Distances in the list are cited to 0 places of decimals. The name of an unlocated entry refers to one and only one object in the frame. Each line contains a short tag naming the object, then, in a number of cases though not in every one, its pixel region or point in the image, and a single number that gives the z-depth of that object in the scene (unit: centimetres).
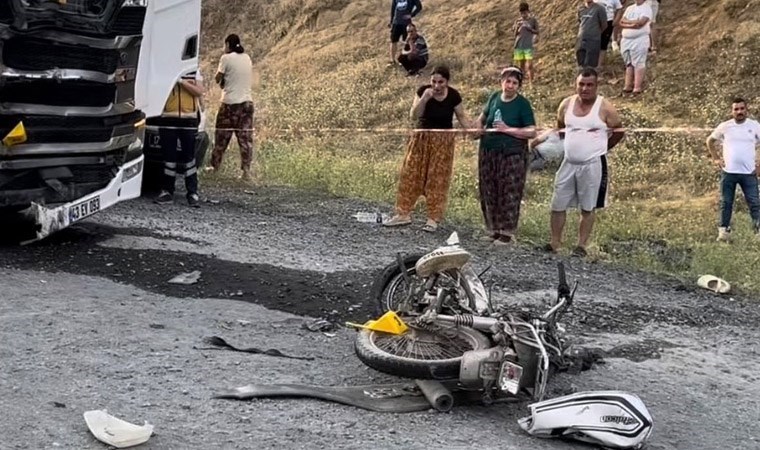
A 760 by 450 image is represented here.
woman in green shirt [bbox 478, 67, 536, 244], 977
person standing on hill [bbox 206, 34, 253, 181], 1301
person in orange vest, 1045
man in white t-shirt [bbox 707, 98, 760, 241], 1089
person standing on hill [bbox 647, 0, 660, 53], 1763
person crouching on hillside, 2042
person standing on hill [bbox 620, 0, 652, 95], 1697
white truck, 725
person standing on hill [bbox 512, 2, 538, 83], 1877
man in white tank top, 929
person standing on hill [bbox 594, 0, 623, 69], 1750
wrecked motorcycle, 513
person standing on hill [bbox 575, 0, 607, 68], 1702
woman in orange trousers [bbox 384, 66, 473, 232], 1017
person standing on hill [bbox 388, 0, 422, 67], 2078
